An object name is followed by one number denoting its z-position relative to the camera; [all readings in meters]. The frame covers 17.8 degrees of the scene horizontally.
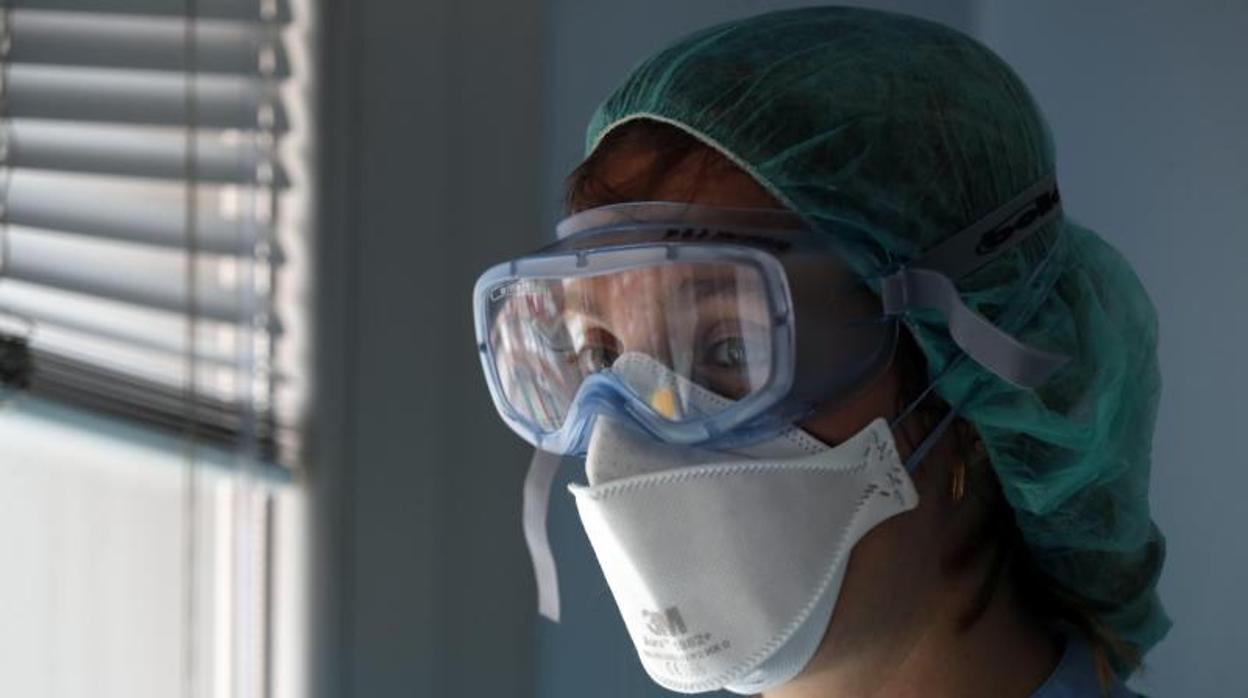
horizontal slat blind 1.72
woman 1.54
